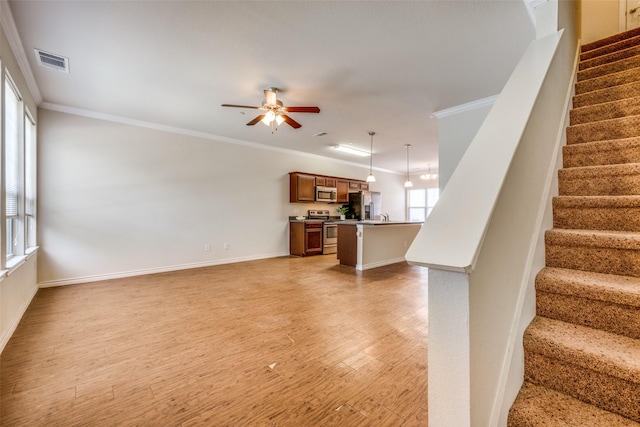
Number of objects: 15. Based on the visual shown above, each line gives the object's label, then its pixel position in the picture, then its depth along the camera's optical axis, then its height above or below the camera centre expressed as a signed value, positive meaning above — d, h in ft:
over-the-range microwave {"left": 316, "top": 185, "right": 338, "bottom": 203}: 23.21 +1.46
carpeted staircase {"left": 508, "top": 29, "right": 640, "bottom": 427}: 2.97 -1.05
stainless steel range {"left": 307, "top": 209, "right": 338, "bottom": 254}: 22.22 -1.93
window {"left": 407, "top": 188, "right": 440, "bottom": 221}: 32.96 +1.18
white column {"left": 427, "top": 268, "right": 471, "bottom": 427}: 2.41 -1.33
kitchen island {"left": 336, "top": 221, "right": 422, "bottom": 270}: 16.34 -2.16
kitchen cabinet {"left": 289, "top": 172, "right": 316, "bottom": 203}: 21.77 +1.92
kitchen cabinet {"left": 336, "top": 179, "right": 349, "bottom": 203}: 25.13 +1.95
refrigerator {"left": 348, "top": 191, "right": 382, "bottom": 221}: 26.03 +0.53
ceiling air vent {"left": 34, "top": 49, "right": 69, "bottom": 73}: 8.70 +5.10
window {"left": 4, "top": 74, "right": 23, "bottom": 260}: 8.73 +1.52
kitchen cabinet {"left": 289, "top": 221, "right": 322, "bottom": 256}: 20.95 -2.23
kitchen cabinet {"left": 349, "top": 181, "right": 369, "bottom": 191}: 26.40 +2.54
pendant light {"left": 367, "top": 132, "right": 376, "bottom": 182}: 17.45 +4.81
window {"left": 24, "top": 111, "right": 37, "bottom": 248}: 11.24 +1.25
